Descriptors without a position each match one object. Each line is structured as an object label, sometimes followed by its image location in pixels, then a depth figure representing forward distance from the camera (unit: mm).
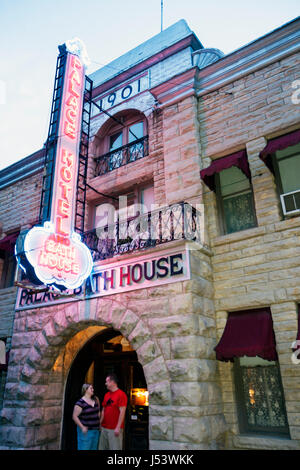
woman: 6754
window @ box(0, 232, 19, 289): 12109
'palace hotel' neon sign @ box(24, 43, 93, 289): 7348
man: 6879
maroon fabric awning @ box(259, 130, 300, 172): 7480
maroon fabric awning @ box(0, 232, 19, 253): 11764
